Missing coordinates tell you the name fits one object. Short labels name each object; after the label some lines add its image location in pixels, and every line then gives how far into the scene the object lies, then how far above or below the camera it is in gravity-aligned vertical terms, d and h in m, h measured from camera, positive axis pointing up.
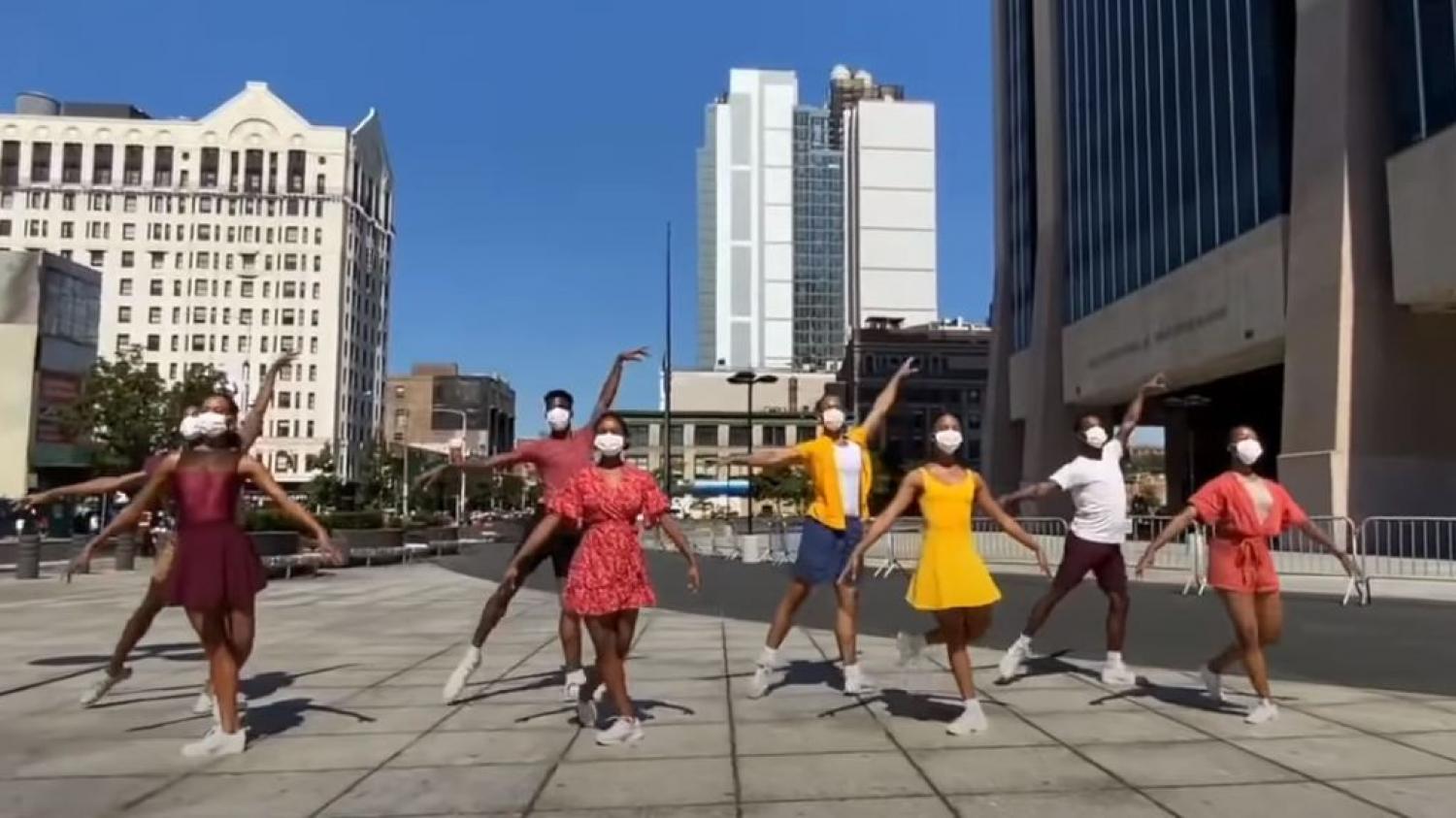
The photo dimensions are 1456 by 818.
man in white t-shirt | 8.51 -0.43
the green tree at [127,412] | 39.72 +1.83
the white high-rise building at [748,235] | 191.38 +40.01
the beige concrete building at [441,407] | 152.88 +8.35
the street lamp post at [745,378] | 48.69 +4.02
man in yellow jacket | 7.80 -0.31
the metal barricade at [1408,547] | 15.60 -0.96
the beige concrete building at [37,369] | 61.47 +5.15
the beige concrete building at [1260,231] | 26.20 +7.08
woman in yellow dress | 6.61 -0.50
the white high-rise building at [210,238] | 121.19 +24.28
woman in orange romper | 7.02 -0.41
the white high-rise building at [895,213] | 166.25 +38.23
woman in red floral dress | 6.41 -0.49
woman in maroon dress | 6.28 -0.53
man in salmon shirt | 7.75 -0.02
